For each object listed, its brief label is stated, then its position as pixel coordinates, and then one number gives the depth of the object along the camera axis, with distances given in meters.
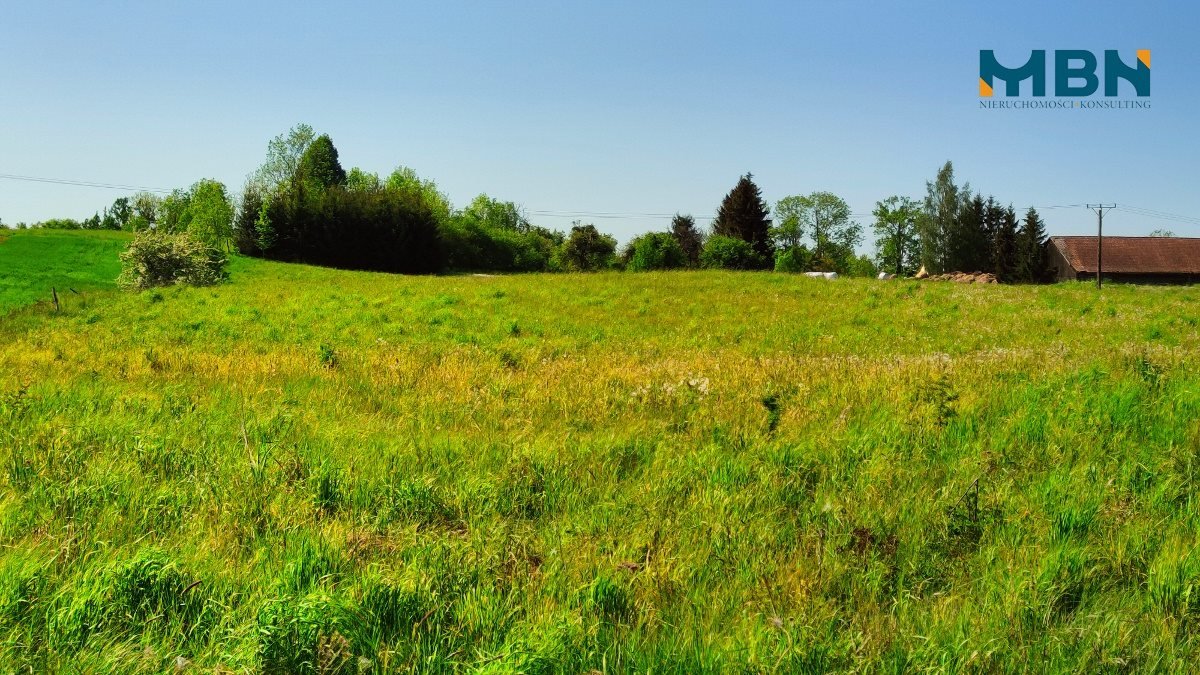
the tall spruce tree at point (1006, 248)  84.69
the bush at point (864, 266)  121.38
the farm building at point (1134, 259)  76.31
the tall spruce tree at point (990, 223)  94.62
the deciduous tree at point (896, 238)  118.81
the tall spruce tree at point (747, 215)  80.38
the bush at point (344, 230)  67.94
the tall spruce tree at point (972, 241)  95.56
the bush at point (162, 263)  38.81
